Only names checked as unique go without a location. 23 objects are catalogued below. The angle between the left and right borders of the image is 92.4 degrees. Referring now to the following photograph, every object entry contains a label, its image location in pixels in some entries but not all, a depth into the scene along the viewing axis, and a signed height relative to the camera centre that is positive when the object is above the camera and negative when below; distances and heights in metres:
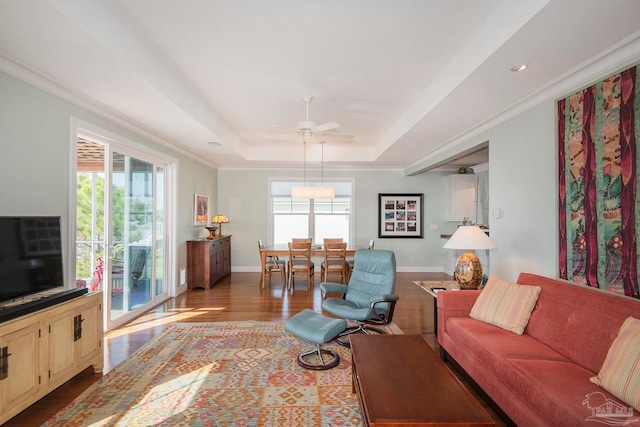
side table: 3.32 -0.79
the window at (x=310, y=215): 7.30 +0.02
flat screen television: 2.07 -0.30
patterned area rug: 2.10 -1.38
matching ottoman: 2.70 -1.05
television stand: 1.90 -0.96
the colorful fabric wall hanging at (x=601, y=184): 2.11 +0.25
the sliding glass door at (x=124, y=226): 3.67 -0.15
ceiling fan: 3.59 +1.05
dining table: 5.67 -0.67
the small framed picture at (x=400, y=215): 7.31 +0.03
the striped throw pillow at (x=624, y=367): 1.49 -0.77
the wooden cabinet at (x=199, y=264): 5.61 -0.88
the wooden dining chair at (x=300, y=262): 5.53 -0.86
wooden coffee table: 1.48 -0.97
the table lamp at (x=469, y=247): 3.12 -0.31
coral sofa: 1.52 -0.91
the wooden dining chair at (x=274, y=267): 5.82 -0.98
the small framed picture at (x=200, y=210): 5.96 +0.12
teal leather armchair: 3.09 -0.87
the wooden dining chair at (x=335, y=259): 5.52 -0.80
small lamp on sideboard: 6.24 -0.09
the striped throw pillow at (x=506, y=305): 2.45 -0.74
